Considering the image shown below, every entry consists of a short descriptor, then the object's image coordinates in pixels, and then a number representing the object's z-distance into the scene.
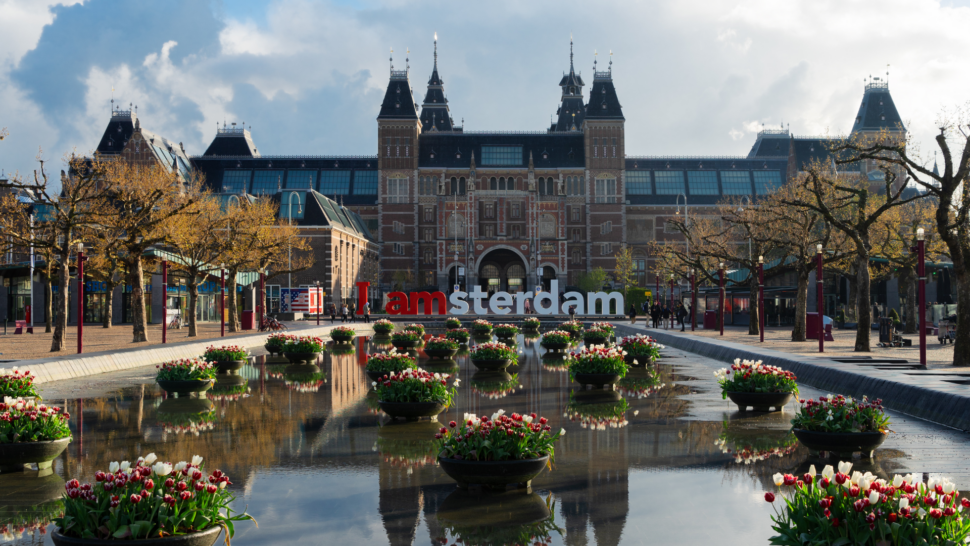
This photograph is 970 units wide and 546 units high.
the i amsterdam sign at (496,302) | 59.50
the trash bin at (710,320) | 41.82
